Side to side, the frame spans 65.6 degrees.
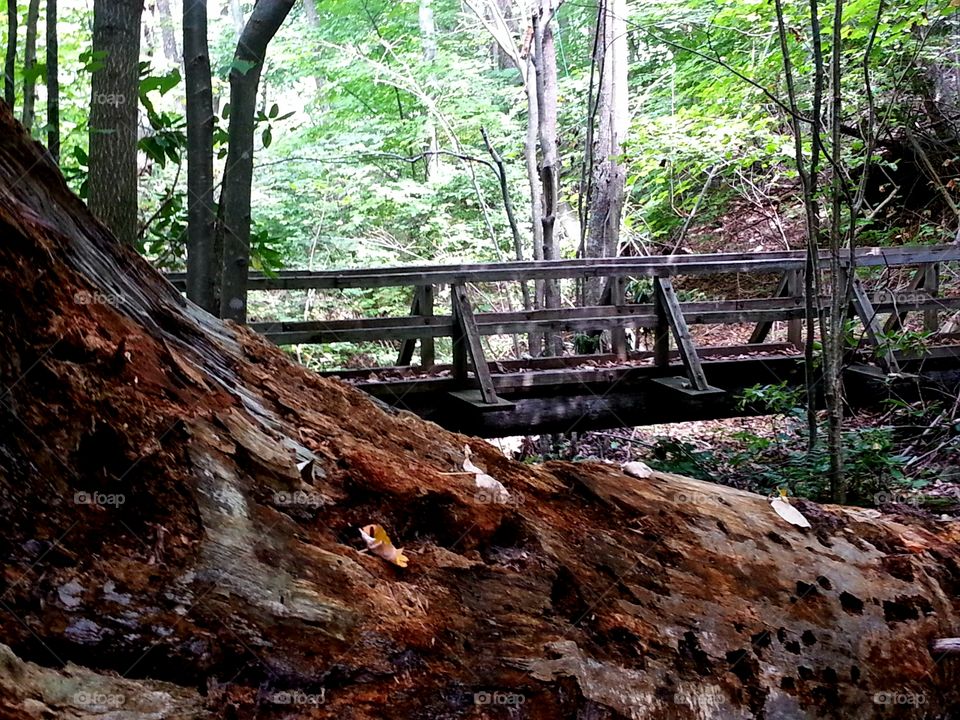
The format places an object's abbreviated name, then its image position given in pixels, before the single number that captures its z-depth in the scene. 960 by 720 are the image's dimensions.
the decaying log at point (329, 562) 1.75
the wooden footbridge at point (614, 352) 6.55
